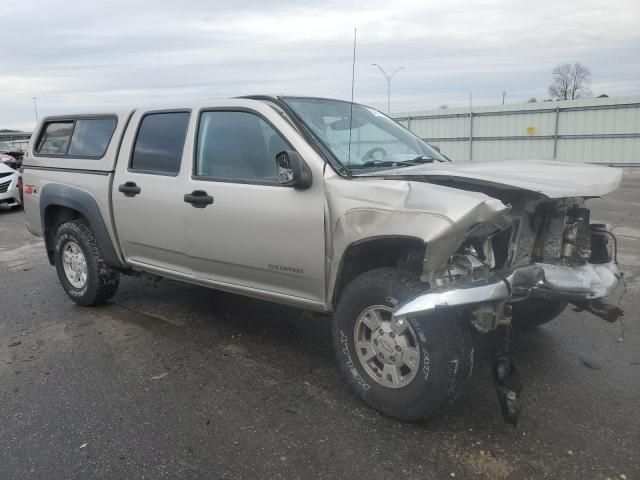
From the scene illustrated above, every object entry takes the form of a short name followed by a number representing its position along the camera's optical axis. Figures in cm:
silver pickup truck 296
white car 1314
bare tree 5019
